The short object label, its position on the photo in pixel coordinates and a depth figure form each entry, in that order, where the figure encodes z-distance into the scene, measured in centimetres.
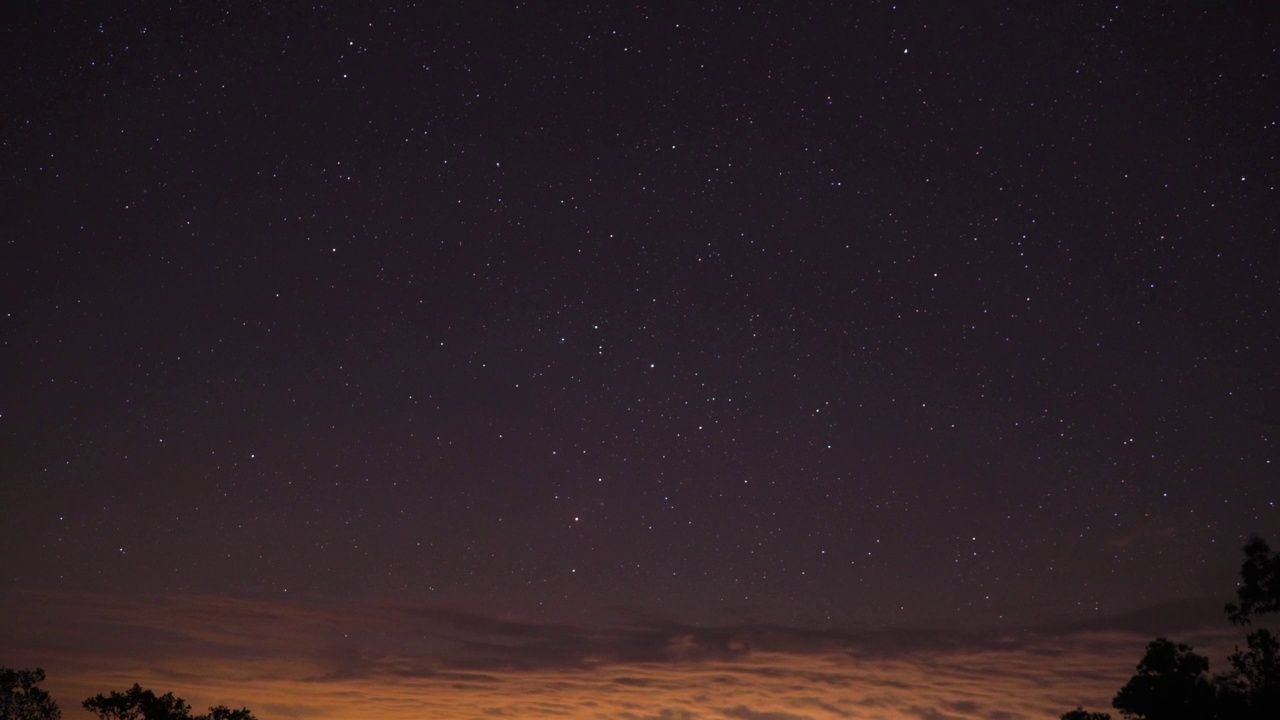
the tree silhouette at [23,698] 2784
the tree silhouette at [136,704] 3172
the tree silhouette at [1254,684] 1705
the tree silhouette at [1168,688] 1817
